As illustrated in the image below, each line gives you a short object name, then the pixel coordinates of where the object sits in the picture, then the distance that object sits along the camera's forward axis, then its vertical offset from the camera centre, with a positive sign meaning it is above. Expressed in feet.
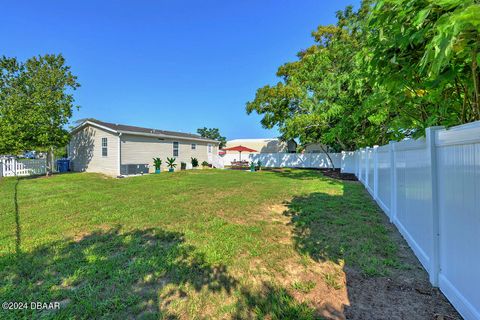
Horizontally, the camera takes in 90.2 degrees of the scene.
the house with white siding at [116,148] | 50.80 +3.25
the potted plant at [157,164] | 56.13 -0.59
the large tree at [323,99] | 37.45 +13.12
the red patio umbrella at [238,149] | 74.18 +3.66
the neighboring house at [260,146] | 102.12 +6.84
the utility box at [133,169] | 50.60 -1.55
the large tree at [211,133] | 243.19 +29.08
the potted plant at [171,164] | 60.17 -0.69
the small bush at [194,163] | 70.44 -0.56
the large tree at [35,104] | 43.39 +11.67
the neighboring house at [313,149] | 95.74 +4.50
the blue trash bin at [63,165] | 58.08 -0.61
